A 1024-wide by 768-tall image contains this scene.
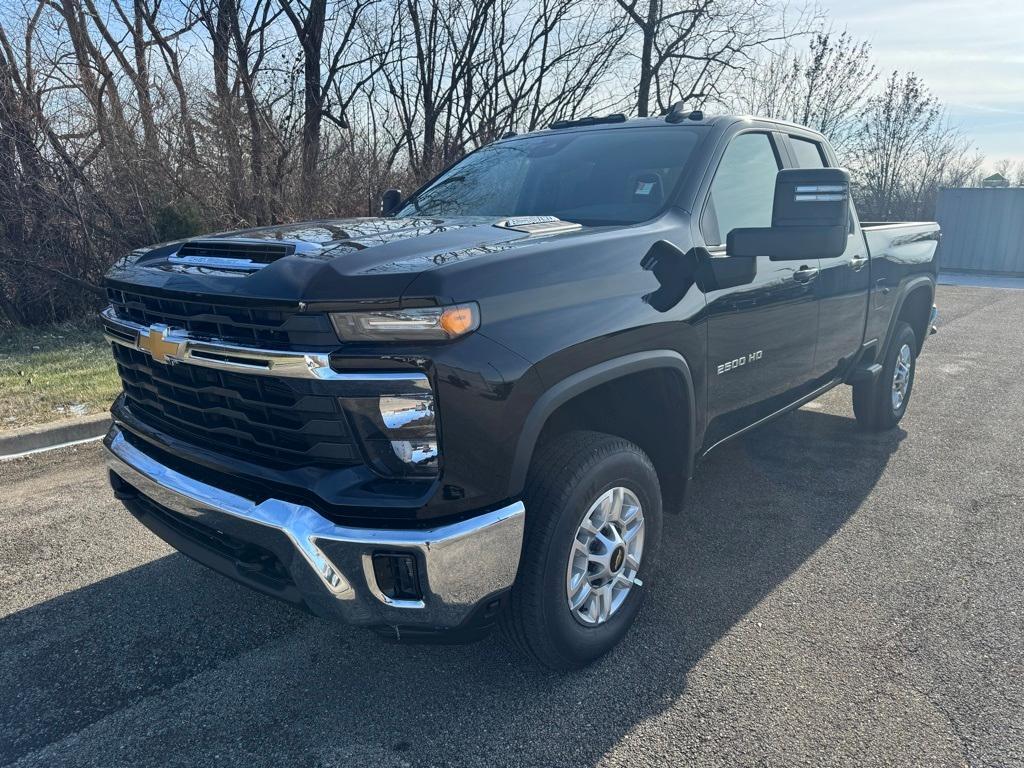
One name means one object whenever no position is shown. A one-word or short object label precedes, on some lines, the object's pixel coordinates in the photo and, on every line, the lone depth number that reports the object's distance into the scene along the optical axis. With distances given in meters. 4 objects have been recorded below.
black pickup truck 2.03
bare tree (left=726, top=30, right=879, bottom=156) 20.31
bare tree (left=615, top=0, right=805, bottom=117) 16.98
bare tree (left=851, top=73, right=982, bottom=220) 22.98
